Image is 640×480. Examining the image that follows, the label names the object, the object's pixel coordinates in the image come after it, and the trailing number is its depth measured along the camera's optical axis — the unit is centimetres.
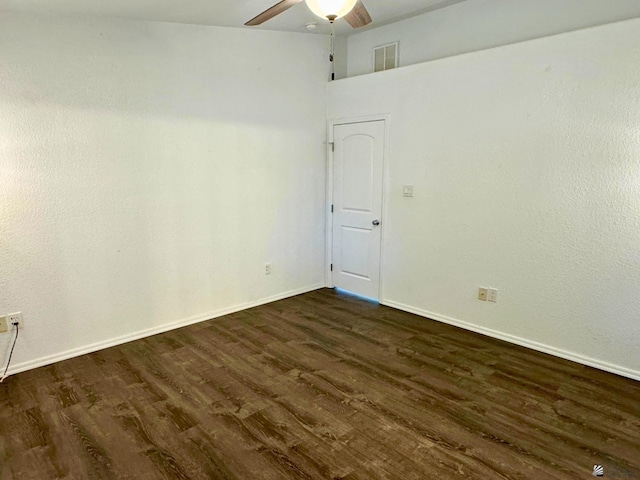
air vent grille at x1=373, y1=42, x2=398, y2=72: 430
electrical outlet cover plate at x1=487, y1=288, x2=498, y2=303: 356
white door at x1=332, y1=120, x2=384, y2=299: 432
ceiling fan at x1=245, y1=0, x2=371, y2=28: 203
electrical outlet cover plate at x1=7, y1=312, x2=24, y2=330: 295
